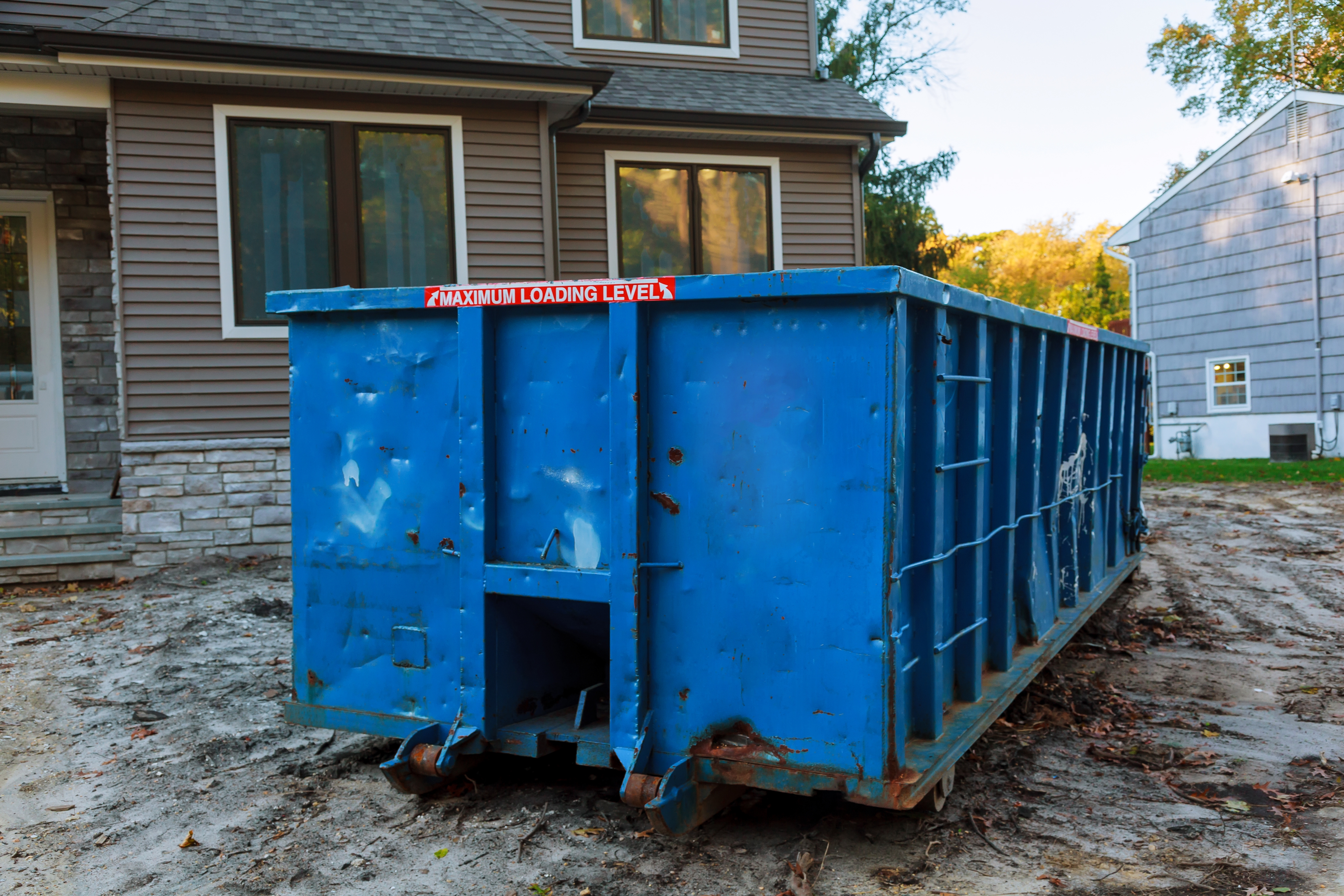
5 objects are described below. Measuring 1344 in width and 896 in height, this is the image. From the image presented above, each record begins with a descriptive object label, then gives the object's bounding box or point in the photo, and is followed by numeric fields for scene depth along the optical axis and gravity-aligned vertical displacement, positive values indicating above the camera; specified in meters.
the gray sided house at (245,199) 8.71 +2.26
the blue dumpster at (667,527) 3.29 -0.37
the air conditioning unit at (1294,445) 20.12 -0.60
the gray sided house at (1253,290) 20.11 +2.67
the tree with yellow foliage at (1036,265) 61.16 +9.51
